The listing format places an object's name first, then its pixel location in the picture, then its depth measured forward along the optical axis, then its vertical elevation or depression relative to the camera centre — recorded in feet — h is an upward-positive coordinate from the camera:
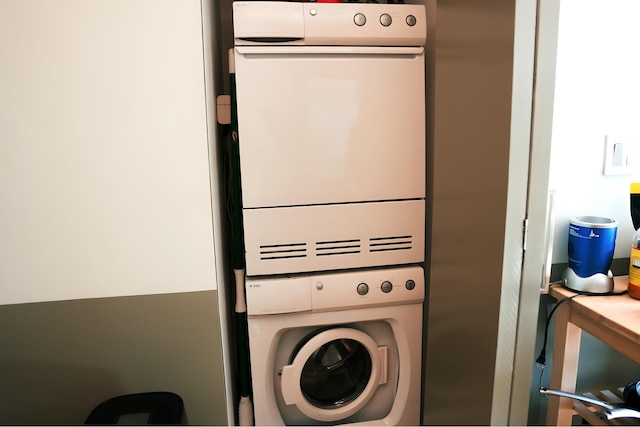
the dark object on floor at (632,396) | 4.15 -2.50
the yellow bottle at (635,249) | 4.13 -0.99
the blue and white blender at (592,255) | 4.24 -1.06
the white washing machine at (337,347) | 4.88 -2.42
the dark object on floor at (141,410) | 3.93 -2.46
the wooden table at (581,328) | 3.64 -1.70
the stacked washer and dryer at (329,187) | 4.50 -0.34
